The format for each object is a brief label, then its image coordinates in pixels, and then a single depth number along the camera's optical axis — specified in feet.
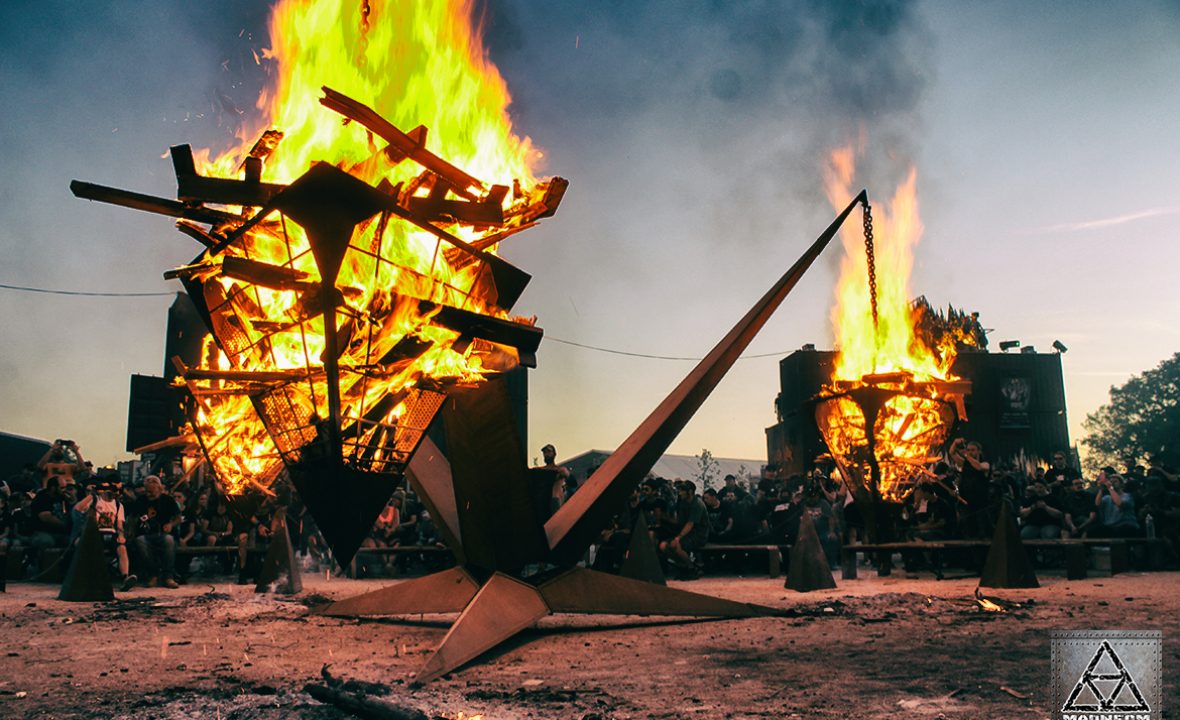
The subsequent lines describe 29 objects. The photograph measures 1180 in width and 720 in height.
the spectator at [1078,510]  51.70
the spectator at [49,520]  49.32
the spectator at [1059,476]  52.34
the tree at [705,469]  150.38
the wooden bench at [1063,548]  39.65
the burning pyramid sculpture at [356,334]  17.90
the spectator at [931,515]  48.31
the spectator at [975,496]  47.16
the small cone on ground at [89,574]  37.09
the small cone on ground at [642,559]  38.17
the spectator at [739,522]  55.93
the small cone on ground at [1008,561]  37.14
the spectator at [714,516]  56.70
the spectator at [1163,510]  49.26
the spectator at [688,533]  51.49
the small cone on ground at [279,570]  41.83
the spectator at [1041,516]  48.98
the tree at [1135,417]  224.33
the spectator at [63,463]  55.42
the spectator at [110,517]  46.55
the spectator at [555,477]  50.37
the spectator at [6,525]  50.65
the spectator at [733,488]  59.67
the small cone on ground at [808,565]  39.88
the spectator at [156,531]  47.93
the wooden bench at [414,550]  49.83
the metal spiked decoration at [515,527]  25.46
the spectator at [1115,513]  50.24
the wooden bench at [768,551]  51.49
